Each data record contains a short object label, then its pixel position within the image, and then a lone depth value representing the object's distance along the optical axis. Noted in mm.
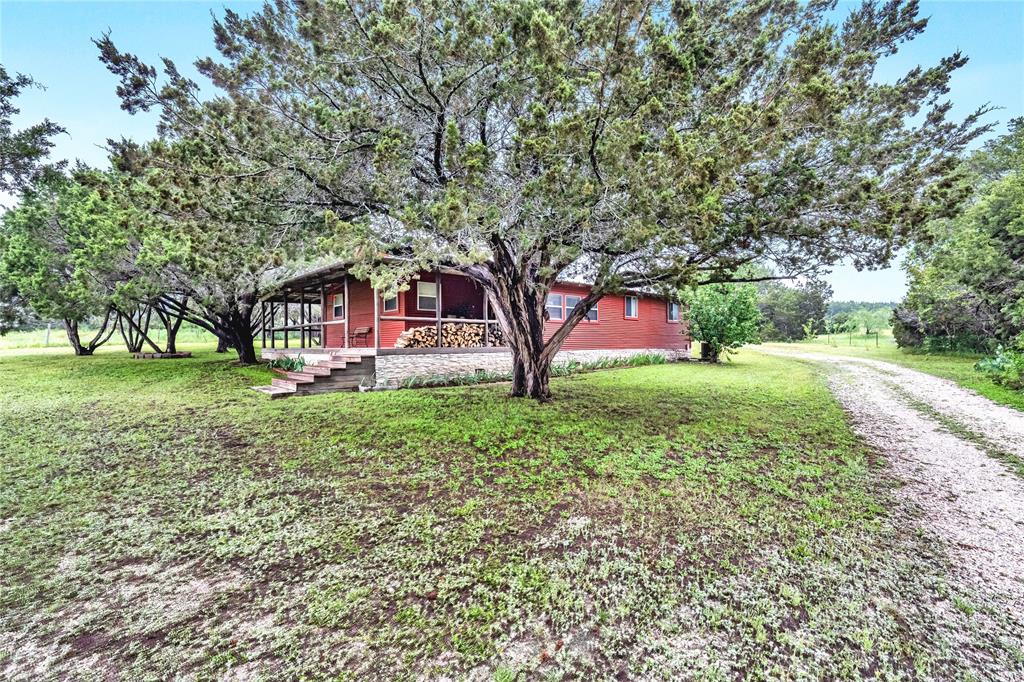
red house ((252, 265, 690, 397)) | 10844
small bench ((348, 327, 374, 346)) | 13235
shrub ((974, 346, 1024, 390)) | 9477
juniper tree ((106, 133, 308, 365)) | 5418
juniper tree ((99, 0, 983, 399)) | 4547
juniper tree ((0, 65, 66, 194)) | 13328
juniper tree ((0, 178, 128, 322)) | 12727
